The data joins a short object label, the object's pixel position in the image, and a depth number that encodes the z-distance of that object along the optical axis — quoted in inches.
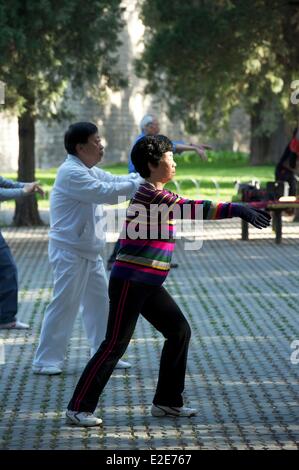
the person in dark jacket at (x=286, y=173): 833.5
